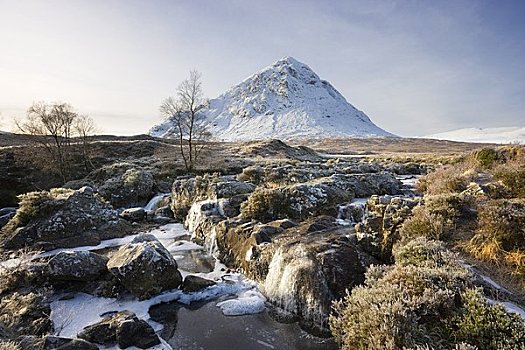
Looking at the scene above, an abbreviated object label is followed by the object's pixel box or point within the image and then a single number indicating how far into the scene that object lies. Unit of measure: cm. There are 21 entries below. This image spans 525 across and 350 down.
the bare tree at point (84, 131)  3919
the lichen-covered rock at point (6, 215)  1798
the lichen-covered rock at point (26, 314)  702
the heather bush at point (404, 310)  508
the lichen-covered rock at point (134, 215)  1953
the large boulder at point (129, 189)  2350
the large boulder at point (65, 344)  588
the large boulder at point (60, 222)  1492
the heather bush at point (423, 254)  700
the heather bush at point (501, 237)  727
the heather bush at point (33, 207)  1571
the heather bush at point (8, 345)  467
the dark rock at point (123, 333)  725
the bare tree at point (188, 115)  3478
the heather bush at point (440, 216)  879
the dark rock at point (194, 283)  1027
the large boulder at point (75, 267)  1031
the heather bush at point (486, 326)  468
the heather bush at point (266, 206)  1378
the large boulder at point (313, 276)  826
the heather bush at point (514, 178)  1055
